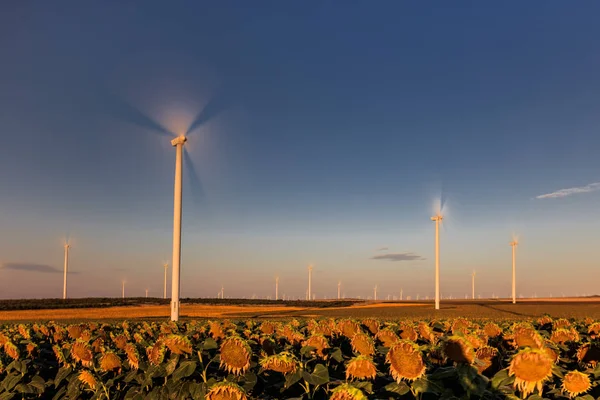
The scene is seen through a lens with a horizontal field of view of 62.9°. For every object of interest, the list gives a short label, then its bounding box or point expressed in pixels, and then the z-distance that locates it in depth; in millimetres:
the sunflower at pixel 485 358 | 3193
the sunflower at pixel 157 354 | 3906
